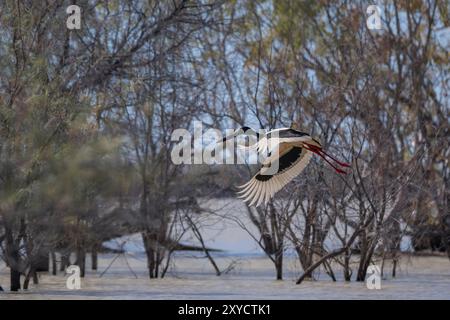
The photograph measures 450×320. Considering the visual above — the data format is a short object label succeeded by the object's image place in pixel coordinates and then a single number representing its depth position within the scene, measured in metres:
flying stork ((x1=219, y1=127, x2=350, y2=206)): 13.24
